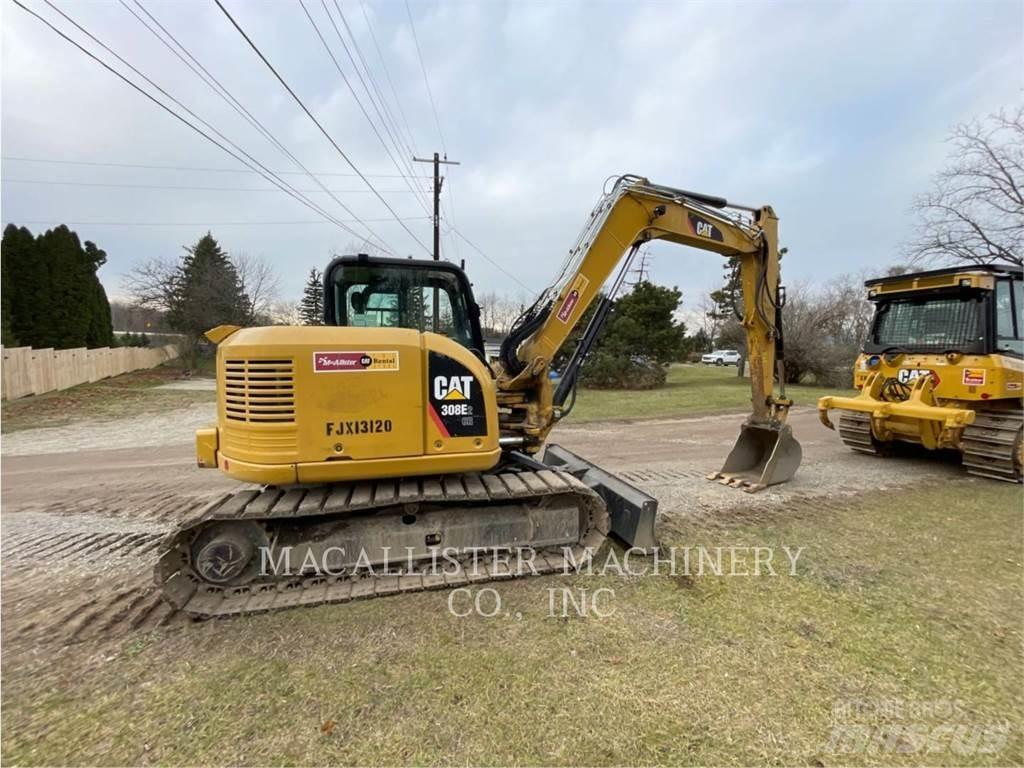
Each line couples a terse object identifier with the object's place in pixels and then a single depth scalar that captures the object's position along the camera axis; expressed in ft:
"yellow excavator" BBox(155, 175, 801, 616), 11.06
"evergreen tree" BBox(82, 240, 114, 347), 77.30
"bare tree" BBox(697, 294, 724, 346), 98.06
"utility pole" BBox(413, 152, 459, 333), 66.80
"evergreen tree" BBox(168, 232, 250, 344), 85.05
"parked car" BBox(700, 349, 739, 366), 148.15
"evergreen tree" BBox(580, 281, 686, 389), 67.87
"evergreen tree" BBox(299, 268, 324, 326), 70.91
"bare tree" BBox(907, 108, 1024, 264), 56.85
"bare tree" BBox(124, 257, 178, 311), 90.02
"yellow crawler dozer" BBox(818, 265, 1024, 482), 21.07
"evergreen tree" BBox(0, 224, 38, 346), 65.62
